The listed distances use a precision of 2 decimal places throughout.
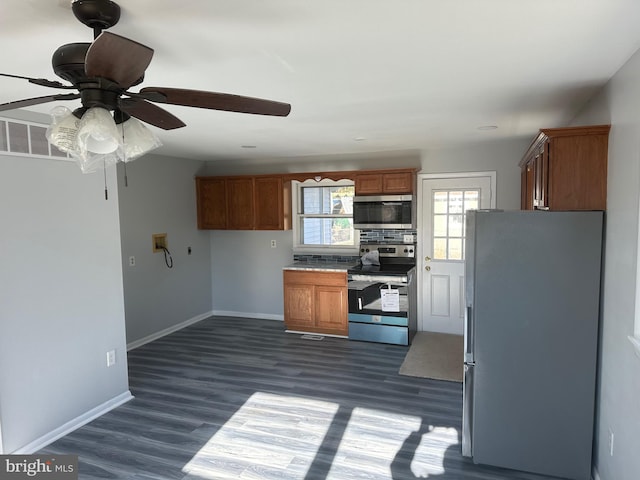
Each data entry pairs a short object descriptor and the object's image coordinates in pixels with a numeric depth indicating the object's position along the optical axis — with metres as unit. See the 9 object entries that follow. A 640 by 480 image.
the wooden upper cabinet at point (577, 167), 2.42
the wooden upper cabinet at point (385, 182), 5.15
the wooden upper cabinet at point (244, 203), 5.76
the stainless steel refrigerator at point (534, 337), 2.49
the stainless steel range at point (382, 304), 4.93
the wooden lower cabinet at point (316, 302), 5.27
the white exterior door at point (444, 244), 5.21
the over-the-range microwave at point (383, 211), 5.23
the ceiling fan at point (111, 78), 1.30
